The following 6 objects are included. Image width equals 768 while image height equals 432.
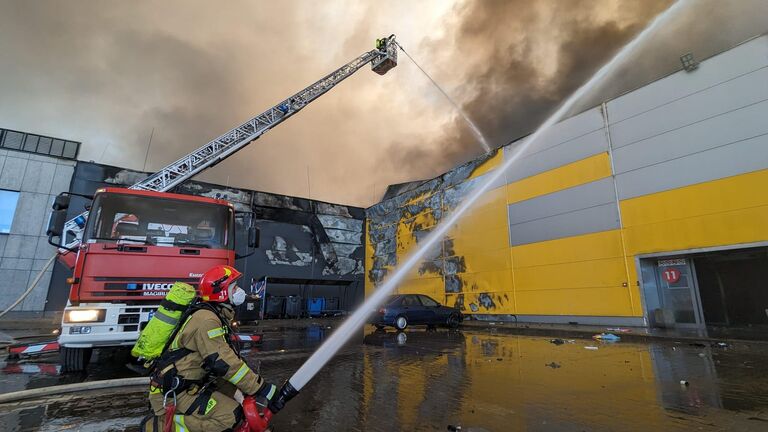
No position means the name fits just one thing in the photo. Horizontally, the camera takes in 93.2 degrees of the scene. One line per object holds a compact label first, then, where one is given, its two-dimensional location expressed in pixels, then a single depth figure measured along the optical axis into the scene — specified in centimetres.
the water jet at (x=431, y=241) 941
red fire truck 561
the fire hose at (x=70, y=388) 451
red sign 1211
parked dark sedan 1322
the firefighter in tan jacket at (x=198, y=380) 254
